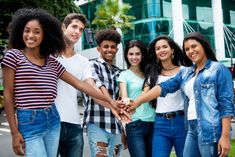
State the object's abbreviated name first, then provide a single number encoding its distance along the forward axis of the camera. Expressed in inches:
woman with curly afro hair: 119.0
